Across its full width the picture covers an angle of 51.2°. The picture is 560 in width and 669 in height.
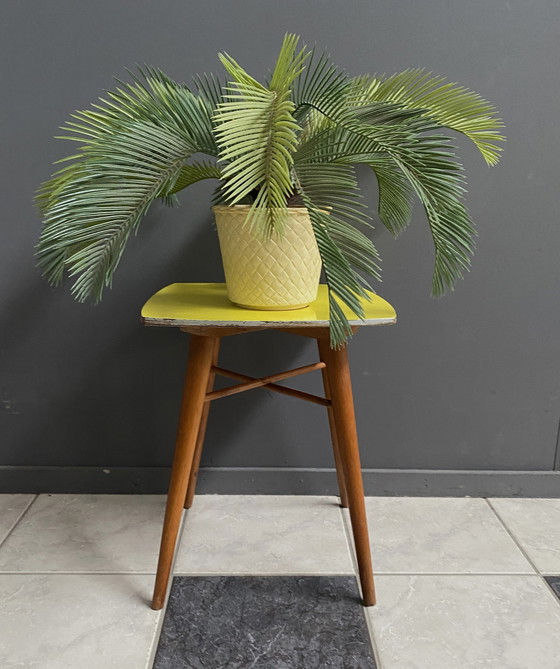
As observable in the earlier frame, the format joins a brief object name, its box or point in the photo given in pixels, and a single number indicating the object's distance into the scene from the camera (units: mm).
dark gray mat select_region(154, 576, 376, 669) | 972
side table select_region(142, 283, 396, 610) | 1014
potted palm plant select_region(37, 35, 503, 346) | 862
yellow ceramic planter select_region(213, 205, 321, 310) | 987
